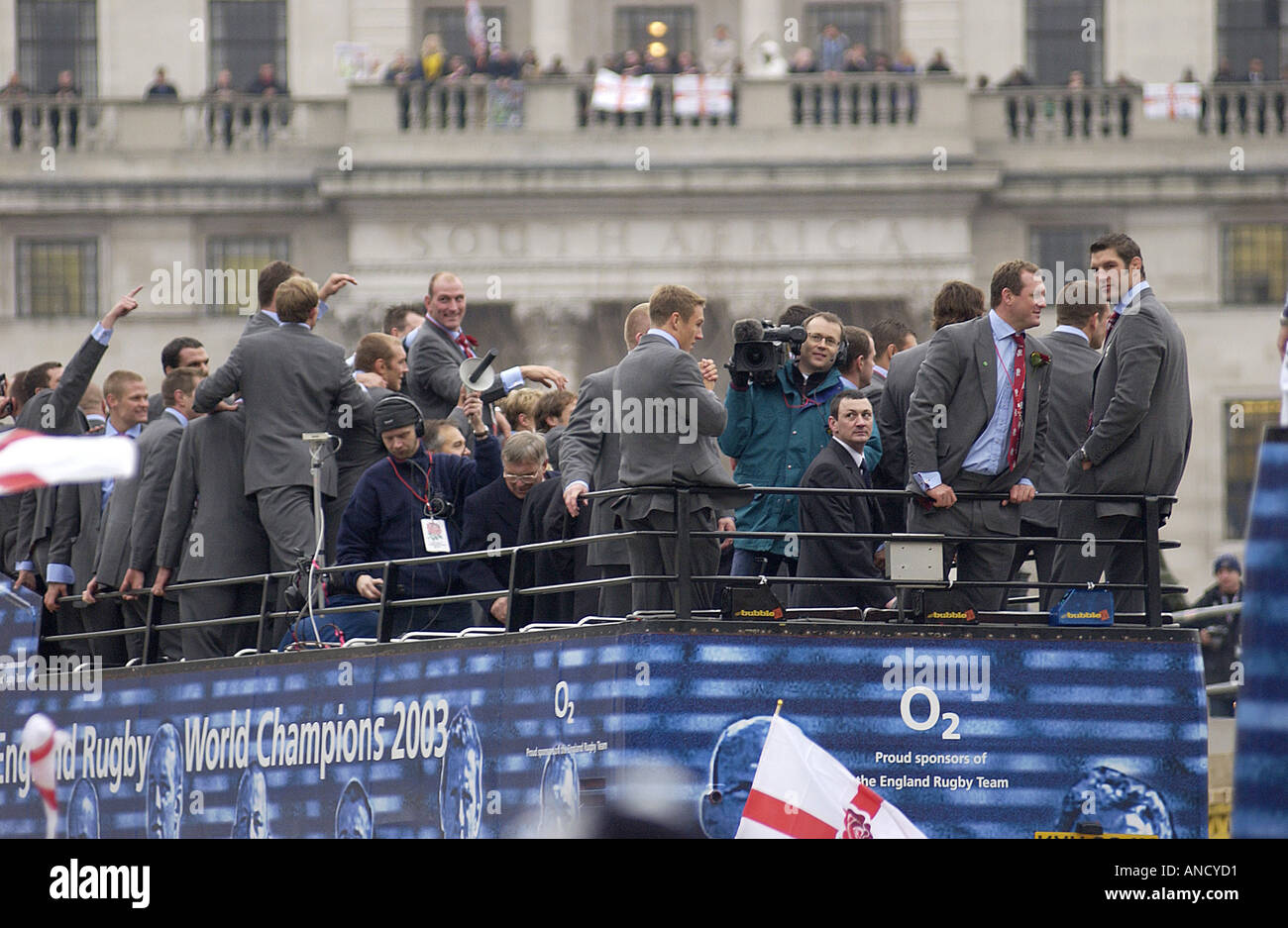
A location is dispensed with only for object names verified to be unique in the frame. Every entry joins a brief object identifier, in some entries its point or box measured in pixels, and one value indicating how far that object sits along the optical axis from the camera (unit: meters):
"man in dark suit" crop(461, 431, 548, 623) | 13.34
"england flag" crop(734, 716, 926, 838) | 10.77
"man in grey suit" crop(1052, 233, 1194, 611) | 12.06
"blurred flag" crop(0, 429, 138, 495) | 8.68
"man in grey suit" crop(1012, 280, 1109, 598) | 13.27
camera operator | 12.72
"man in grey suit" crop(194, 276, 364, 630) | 13.80
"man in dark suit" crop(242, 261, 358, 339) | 14.39
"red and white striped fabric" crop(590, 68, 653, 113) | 44.91
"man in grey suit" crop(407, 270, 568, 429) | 14.85
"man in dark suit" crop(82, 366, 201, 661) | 14.41
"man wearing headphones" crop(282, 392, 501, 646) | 13.04
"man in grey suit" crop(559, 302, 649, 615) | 12.67
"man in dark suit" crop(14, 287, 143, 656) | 14.48
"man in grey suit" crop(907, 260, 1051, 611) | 11.88
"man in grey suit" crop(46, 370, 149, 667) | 15.22
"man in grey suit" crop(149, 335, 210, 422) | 15.33
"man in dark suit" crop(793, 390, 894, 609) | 12.27
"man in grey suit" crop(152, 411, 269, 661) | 13.89
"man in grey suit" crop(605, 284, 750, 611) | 11.59
